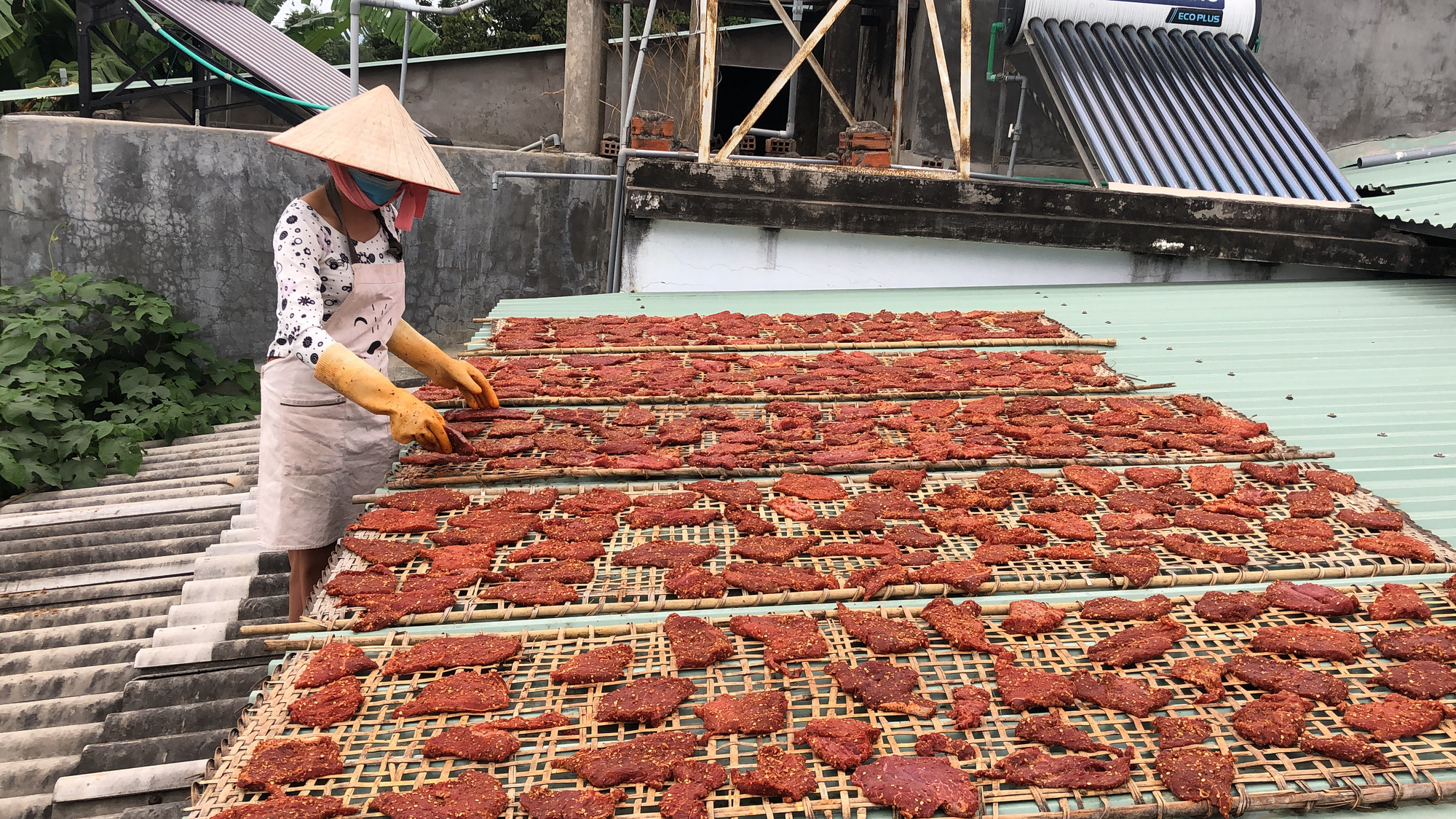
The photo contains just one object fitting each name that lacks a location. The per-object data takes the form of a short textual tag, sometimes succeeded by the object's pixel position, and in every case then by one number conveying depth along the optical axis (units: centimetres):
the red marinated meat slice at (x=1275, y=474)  282
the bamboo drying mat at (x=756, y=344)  451
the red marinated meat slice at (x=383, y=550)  236
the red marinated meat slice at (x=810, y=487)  279
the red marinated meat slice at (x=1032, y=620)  206
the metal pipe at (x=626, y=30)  779
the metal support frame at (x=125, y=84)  796
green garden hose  860
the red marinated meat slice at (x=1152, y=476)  283
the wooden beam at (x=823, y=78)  756
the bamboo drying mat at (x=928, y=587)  217
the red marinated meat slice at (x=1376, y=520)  249
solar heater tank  723
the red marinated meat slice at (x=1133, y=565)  229
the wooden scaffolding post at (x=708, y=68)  571
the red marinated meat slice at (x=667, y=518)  260
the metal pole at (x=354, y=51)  629
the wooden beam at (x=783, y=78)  575
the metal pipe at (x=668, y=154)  639
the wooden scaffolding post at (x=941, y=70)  581
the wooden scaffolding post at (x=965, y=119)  577
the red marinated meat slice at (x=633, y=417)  344
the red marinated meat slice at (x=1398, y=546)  234
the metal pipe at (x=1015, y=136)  744
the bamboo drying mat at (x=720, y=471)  294
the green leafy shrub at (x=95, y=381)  625
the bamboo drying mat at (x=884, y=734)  155
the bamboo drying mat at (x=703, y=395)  373
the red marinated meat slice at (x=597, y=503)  269
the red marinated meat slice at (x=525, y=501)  271
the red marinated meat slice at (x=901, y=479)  284
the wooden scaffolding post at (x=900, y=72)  741
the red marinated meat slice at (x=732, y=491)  274
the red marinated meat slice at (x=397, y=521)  253
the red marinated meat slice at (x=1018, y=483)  280
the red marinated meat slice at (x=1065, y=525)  250
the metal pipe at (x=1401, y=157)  703
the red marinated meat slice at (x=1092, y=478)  281
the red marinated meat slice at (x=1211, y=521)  253
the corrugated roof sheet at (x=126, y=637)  232
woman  286
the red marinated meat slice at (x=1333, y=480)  275
